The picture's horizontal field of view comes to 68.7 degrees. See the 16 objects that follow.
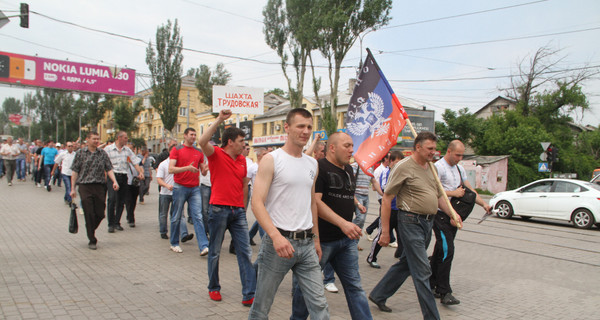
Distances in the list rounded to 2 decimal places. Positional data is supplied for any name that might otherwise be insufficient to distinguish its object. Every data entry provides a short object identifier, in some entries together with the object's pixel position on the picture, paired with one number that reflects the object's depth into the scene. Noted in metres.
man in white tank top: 3.13
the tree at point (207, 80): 65.00
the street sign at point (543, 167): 26.11
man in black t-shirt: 3.59
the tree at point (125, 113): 50.62
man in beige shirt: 4.28
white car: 12.82
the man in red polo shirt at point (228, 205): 4.82
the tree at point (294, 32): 32.12
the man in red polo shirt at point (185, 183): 7.23
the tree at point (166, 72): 43.75
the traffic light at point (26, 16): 14.20
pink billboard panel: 35.00
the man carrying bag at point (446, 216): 5.19
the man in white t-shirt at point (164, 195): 8.03
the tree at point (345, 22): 30.22
